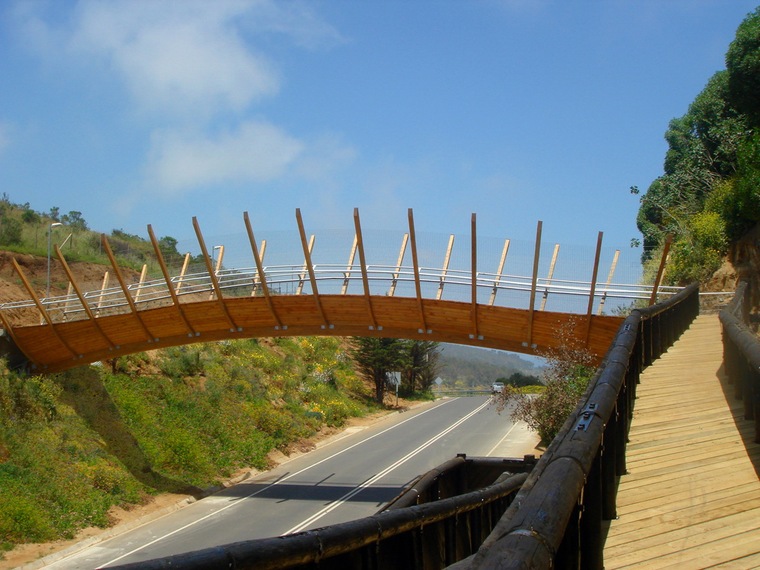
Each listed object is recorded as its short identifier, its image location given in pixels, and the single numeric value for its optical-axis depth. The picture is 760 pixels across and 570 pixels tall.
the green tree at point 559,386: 21.45
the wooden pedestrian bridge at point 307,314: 21.38
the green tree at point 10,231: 51.25
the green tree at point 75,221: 66.91
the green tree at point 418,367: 61.58
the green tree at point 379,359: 57.06
